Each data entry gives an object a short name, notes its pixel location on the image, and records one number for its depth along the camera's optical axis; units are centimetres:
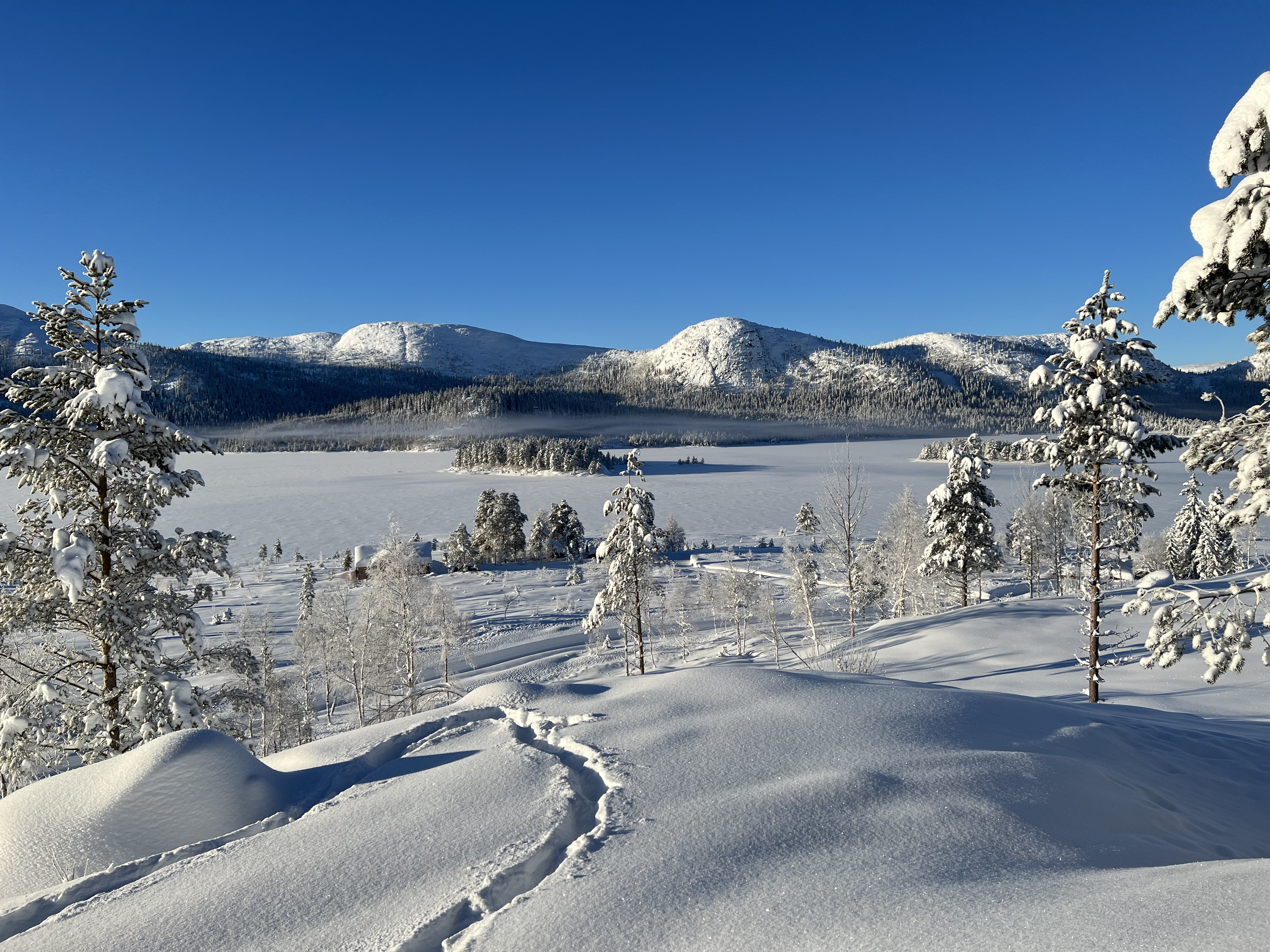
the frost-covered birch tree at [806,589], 3162
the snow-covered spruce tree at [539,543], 7194
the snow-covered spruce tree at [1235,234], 478
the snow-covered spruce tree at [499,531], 7062
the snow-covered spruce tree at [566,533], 7250
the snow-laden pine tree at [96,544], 884
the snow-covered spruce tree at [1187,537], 5331
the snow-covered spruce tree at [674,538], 7375
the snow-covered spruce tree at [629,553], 2500
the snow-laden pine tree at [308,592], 4219
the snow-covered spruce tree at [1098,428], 1449
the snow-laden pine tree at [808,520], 8419
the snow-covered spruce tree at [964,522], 3622
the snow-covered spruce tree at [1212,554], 5175
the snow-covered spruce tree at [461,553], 6606
